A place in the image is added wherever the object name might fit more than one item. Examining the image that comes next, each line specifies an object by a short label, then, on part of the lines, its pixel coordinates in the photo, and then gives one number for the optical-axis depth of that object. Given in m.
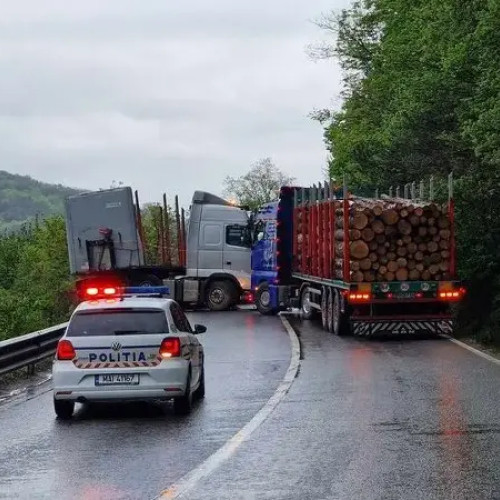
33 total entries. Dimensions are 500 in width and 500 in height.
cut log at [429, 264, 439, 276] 25.48
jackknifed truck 34.72
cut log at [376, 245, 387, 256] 25.14
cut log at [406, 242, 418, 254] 25.30
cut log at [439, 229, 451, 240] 25.72
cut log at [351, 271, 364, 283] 25.00
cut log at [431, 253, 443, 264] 25.59
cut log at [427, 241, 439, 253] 25.50
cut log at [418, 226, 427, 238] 25.59
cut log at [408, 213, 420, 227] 25.45
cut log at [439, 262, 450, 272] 25.55
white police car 13.71
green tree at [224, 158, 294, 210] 98.31
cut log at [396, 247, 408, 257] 25.31
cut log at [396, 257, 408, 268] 25.30
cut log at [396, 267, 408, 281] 25.20
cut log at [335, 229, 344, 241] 25.58
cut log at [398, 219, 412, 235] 25.42
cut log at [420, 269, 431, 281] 25.39
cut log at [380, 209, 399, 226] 25.20
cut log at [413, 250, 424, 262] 25.38
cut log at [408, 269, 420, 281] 25.26
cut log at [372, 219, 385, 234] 25.25
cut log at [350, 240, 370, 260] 24.94
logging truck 25.02
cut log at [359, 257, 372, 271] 25.05
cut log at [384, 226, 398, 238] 25.37
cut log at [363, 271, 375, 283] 25.08
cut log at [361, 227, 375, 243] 25.19
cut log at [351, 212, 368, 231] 25.06
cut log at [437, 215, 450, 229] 25.72
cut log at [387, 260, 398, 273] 25.25
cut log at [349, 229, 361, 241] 25.09
